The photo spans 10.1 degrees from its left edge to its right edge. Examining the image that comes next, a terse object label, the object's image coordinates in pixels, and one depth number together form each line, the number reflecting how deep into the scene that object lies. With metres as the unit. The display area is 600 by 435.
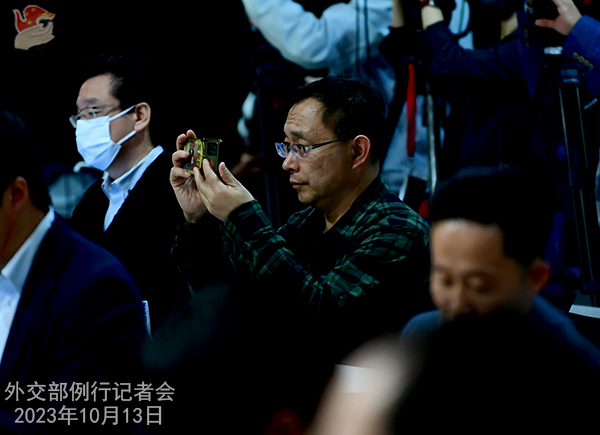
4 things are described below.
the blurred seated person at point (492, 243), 4.99
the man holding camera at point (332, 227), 5.34
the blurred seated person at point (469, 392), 4.27
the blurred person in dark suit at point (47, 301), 5.12
